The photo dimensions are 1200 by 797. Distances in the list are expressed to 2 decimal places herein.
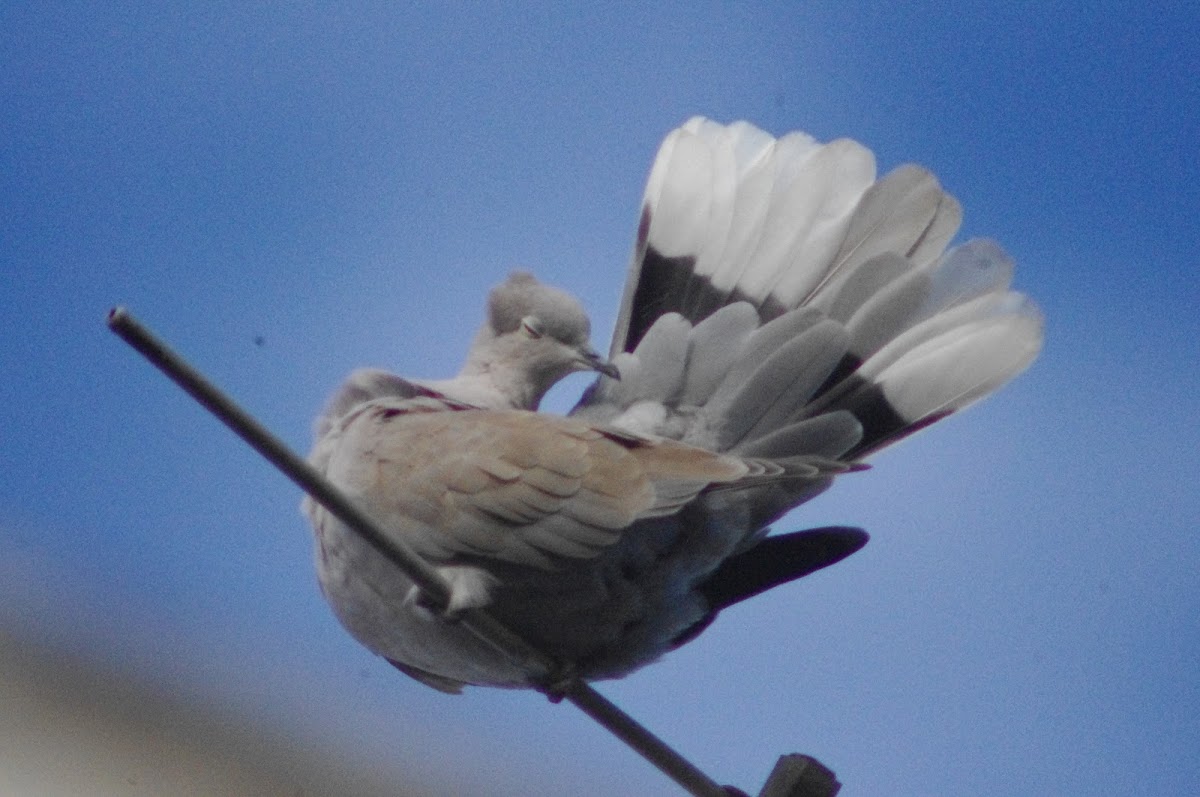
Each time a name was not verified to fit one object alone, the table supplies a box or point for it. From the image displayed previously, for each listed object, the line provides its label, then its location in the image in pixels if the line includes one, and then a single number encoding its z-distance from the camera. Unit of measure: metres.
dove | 6.76
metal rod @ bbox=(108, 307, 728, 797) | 6.60
